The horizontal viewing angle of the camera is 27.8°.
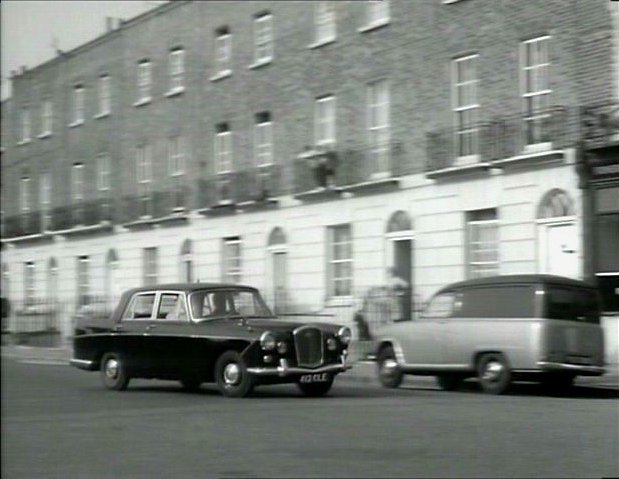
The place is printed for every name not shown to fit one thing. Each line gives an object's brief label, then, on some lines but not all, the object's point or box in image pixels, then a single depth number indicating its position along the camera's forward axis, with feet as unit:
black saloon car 47.42
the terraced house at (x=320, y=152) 34.81
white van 48.32
